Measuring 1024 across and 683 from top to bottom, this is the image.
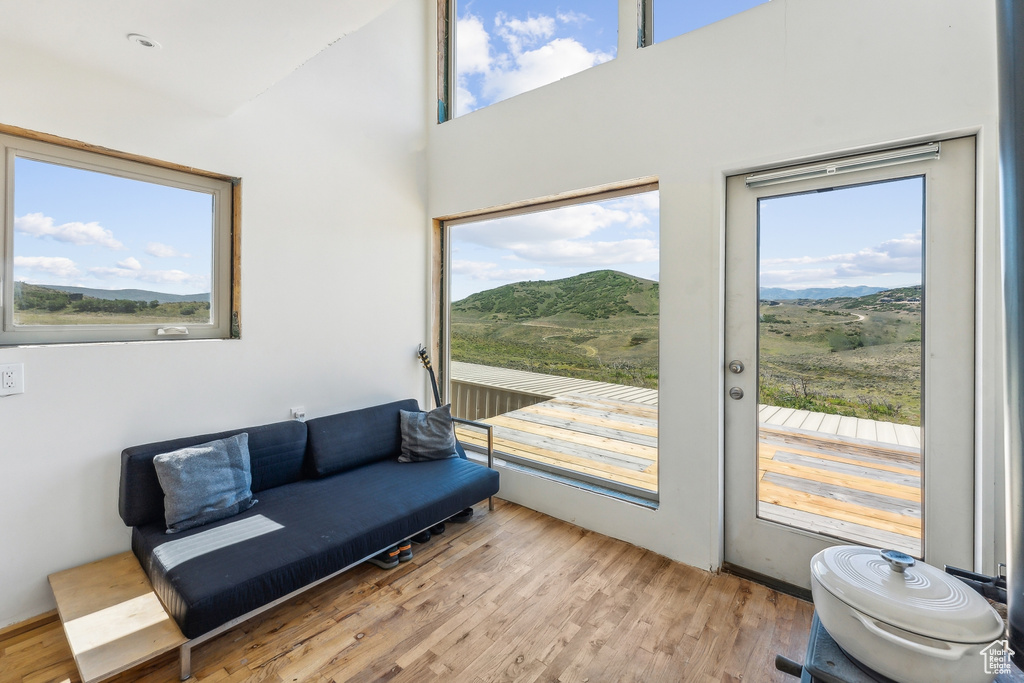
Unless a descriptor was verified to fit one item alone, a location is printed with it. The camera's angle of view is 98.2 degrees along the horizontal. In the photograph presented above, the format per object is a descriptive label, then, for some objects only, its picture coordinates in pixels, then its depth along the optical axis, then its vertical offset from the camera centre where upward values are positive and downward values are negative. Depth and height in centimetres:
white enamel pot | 85 -56
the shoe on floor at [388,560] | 239 -121
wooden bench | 157 -112
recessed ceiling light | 172 +117
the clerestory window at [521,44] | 287 +211
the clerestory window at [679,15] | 235 +182
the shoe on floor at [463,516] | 295 -119
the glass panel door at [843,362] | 200 -10
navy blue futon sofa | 174 -90
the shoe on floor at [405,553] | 246 -119
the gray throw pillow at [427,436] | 307 -69
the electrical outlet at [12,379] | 191 -19
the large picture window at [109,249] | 205 +46
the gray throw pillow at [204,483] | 207 -72
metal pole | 81 +15
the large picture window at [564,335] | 280 +3
